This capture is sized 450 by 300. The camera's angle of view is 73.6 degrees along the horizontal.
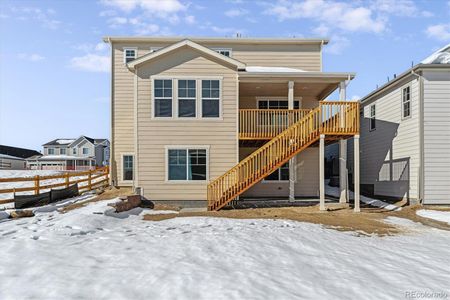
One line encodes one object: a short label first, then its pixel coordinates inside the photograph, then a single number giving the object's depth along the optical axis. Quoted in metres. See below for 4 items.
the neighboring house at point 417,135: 12.64
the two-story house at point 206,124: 12.21
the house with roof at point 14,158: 50.45
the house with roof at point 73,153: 52.03
